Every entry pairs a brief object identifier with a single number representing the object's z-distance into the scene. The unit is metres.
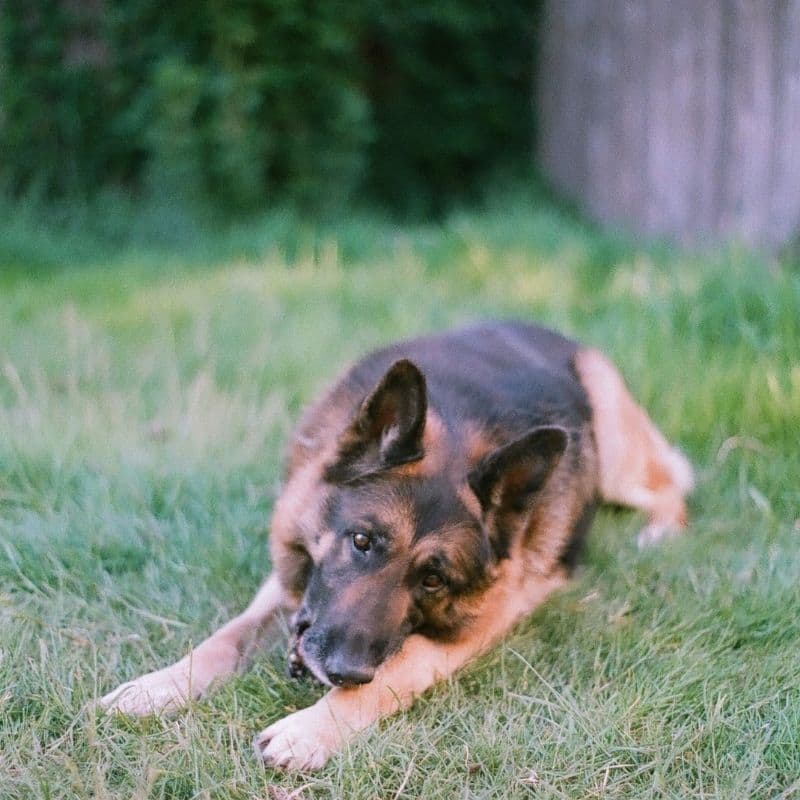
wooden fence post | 5.92
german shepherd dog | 2.53
